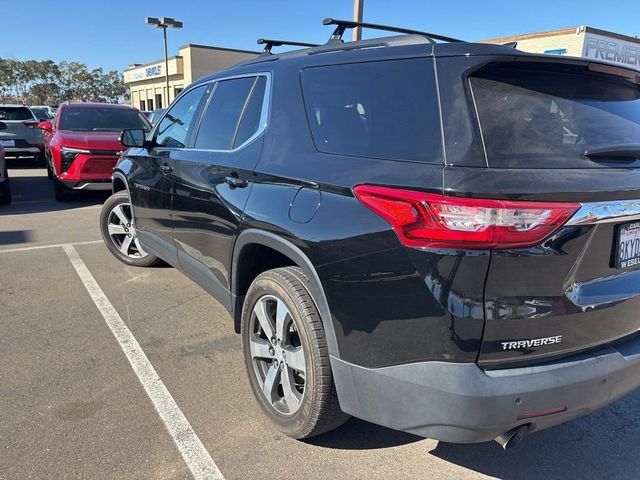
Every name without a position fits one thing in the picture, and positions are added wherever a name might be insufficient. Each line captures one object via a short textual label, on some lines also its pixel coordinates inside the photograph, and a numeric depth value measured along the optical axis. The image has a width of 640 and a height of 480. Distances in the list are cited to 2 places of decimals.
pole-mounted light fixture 24.69
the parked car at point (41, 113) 23.00
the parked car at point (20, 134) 12.89
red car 8.40
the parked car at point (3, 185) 8.64
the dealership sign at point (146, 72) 48.78
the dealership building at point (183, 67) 42.44
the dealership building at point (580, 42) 20.68
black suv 1.81
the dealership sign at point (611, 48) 20.95
